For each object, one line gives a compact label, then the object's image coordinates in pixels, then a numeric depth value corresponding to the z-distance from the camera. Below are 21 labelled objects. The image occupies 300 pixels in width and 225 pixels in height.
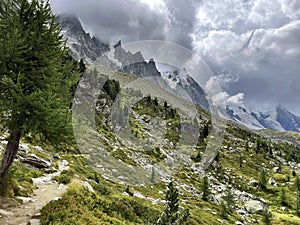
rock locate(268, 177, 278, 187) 115.45
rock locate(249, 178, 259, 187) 112.46
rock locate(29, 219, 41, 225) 13.15
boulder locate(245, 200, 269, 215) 74.56
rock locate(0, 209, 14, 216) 13.94
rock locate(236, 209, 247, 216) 70.62
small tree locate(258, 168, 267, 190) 108.00
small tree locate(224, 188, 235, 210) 68.70
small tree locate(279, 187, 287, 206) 92.56
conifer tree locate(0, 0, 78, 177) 14.97
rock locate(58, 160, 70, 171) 40.84
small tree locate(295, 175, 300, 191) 108.59
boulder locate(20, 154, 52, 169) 32.69
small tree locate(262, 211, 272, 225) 60.84
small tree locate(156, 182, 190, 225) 14.29
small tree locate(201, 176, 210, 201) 72.06
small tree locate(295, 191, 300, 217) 82.01
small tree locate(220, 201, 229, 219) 58.78
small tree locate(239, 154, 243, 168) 137.93
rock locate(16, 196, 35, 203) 17.15
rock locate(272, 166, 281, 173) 144.68
